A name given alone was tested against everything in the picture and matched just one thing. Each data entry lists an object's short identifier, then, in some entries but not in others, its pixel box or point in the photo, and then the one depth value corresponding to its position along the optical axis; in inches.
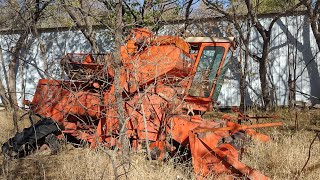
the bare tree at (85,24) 395.9
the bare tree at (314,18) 408.5
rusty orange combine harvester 218.5
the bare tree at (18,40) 470.9
